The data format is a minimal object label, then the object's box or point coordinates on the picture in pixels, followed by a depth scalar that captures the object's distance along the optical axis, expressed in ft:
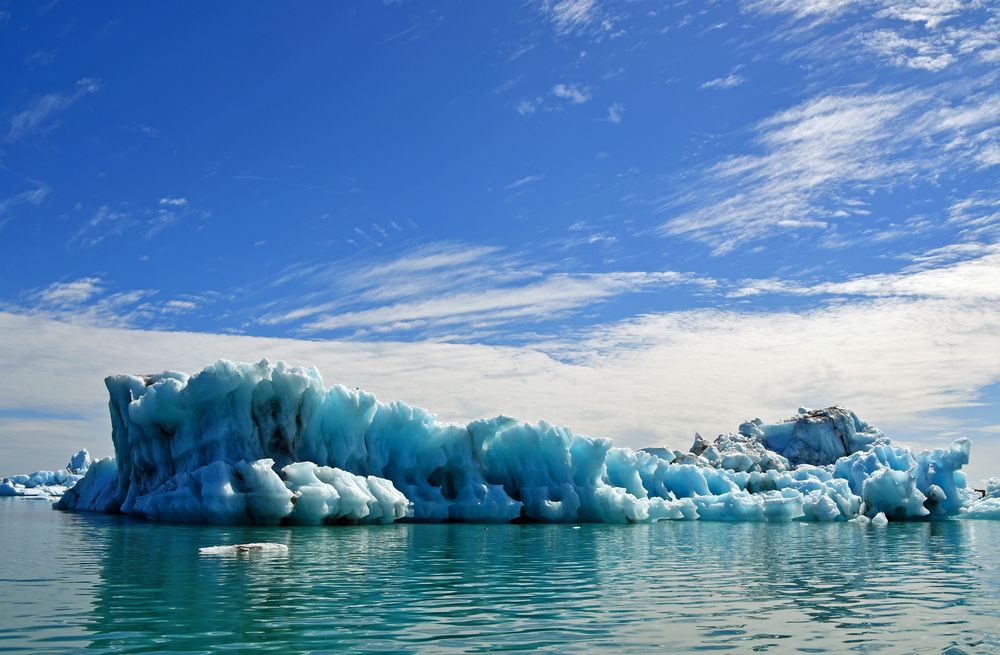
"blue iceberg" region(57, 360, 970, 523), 97.84
